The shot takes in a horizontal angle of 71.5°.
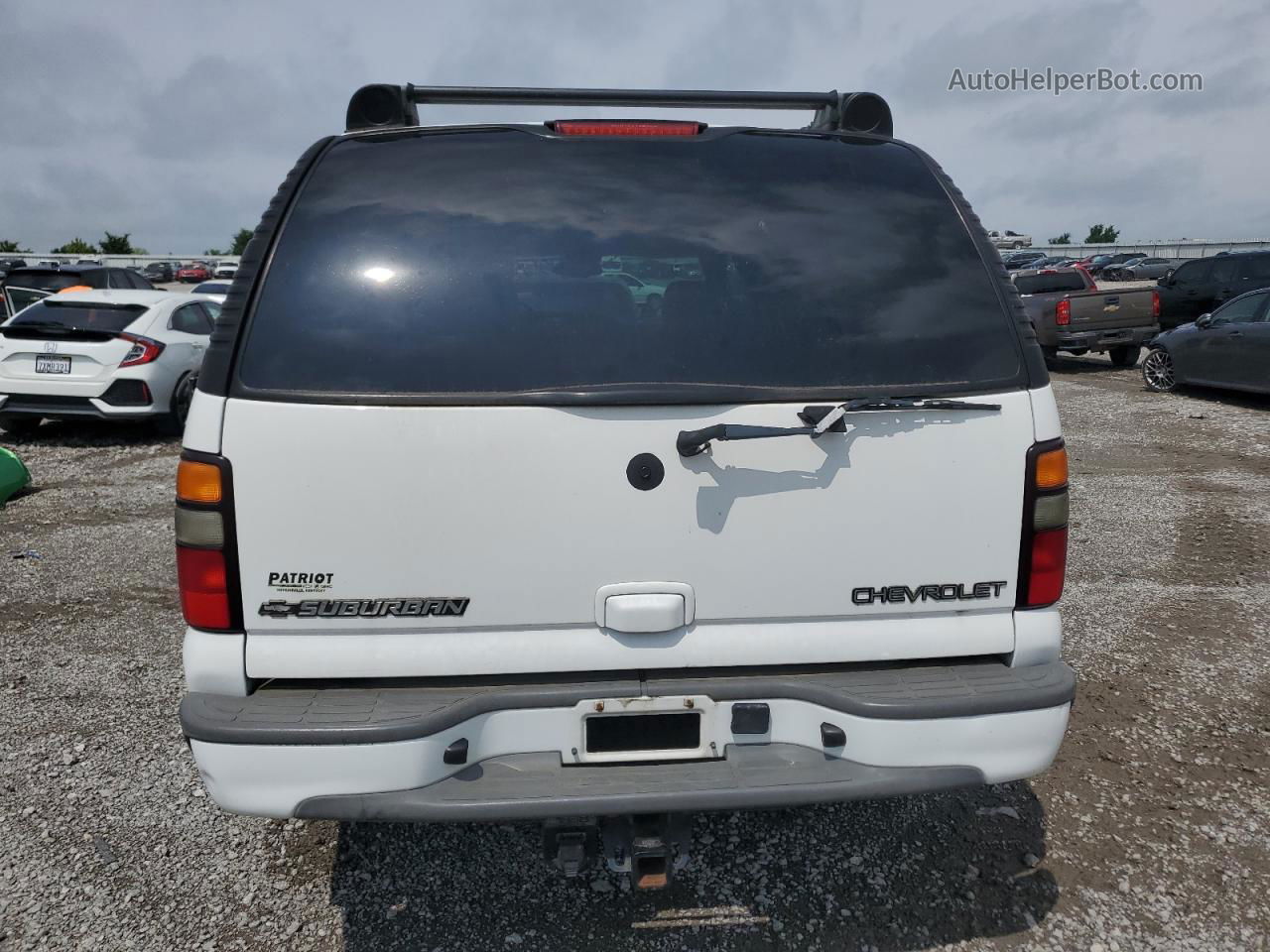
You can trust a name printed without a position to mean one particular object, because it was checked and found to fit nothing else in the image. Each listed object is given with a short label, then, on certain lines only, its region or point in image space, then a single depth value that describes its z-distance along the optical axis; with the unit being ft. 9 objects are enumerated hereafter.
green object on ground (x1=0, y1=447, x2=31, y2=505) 23.32
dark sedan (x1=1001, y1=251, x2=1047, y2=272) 156.35
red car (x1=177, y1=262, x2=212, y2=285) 182.50
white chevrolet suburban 6.37
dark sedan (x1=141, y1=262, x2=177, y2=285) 178.29
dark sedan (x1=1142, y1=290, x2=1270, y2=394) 35.47
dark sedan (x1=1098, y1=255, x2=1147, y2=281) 151.64
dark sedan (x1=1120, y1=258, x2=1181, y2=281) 147.64
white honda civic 28.73
